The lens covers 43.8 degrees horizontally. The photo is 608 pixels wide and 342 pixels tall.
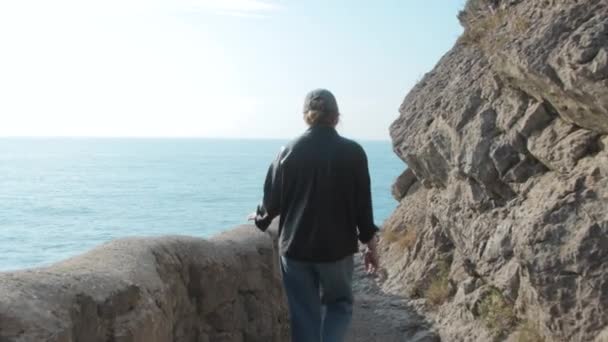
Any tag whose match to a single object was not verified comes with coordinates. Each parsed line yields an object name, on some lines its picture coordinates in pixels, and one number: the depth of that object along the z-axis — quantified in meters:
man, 5.43
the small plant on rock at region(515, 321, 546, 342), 7.55
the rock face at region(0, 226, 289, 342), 4.14
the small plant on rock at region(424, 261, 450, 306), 10.69
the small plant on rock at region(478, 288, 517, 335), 8.34
